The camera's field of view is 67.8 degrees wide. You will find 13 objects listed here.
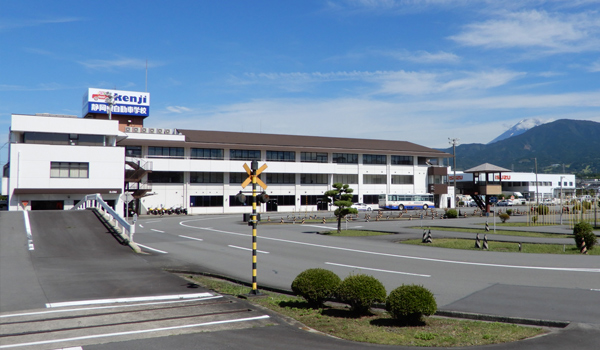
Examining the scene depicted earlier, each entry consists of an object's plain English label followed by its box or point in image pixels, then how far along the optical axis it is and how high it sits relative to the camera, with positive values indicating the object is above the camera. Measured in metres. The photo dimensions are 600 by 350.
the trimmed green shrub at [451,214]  54.77 -2.29
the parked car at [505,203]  93.56 -1.60
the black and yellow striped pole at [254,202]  13.15 -0.22
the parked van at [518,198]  98.69 -0.60
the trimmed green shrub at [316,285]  11.28 -2.30
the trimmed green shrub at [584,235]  23.30 -2.04
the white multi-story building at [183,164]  39.47 +3.93
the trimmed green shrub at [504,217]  48.21 -2.34
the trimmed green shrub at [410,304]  9.64 -2.36
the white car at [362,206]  71.39 -1.77
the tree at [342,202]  36.65 -0.58
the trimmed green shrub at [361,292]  10.48 -2.29
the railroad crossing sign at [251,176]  13.38 +0.56
